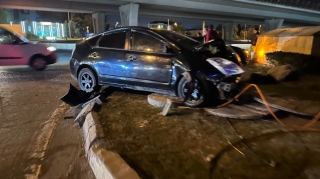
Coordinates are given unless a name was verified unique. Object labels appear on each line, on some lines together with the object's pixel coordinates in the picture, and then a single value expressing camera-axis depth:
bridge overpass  20.82
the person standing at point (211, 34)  8.16
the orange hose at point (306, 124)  3.59
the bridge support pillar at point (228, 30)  39.62
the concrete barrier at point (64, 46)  22.07
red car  8.48
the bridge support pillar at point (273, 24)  33.14
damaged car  4.11
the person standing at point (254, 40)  11.73
